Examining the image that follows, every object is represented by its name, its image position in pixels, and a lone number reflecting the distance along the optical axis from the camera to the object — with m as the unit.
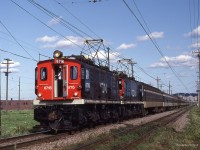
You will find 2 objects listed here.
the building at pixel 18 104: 93.68
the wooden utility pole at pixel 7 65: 71.12
